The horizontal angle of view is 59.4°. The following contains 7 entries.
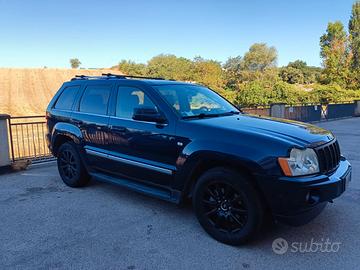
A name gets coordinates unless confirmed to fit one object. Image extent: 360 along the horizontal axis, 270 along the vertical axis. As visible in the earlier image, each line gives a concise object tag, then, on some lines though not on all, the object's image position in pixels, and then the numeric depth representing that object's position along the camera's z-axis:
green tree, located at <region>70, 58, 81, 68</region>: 85.55
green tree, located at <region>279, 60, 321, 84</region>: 68.38
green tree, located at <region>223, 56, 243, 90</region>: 41.03
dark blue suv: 3.02
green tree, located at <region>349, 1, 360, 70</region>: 36.74
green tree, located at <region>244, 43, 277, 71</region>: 51.96
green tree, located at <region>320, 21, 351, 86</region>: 35.94
